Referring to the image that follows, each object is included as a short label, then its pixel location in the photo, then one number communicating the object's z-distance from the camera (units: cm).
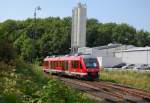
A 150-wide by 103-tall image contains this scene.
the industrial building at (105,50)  5056
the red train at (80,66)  2067
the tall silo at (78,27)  5920
